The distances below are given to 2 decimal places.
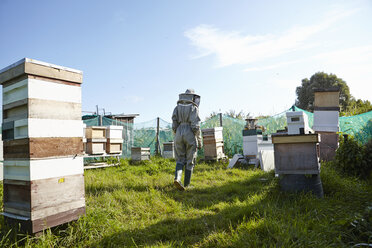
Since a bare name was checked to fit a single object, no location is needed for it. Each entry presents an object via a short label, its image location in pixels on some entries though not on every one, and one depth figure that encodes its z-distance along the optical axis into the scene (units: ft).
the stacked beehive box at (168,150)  35.81
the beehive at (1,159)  20.02
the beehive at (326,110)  23.04
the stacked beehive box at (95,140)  27.12
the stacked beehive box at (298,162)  13.32
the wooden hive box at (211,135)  27.91
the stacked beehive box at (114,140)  29.09
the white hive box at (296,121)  18.45
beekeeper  17.78
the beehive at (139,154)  30.83
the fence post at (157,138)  42.04
